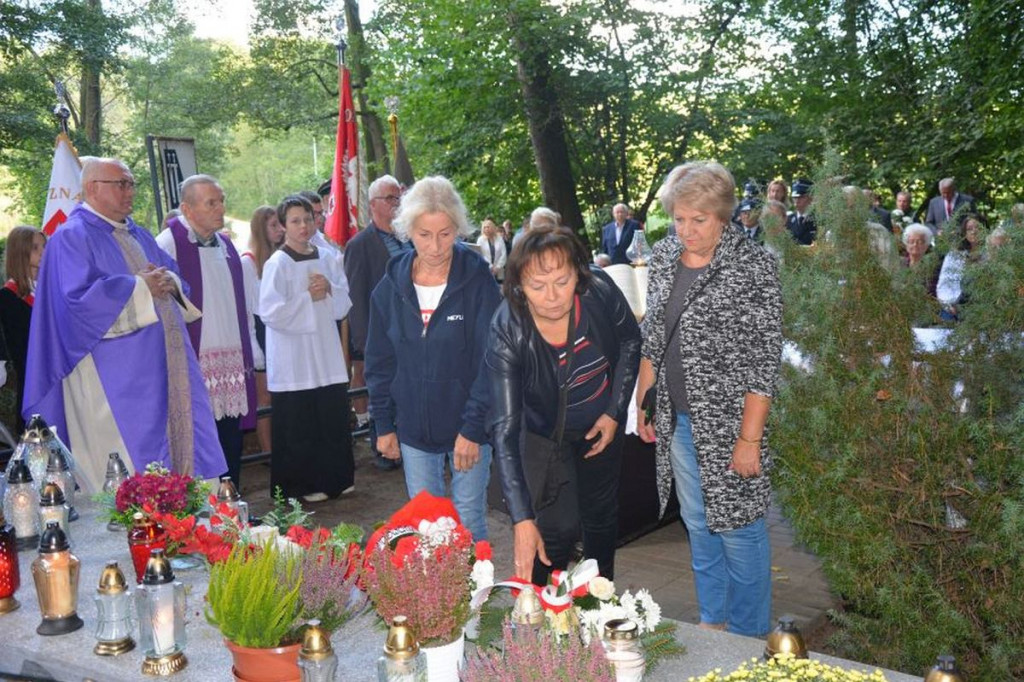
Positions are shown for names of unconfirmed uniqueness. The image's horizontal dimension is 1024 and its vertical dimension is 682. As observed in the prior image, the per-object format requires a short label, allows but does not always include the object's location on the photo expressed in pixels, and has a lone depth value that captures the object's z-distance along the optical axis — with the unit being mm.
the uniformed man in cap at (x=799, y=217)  8391
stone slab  2414
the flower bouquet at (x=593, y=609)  2189
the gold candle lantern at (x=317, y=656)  2154
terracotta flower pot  2256
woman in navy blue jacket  3811
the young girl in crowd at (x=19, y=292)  6547
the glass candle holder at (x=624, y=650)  2068
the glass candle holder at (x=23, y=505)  3617
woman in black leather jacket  3199
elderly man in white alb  6066
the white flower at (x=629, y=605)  2236
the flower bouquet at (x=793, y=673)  1864
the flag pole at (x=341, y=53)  8508
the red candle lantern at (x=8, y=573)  3016
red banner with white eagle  8883
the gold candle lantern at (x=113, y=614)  2613
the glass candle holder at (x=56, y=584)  2771
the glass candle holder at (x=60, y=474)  3945
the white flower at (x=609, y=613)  2207
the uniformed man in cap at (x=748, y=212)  4267
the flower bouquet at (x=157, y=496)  3352
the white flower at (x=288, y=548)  2521
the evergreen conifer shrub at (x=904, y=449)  3186
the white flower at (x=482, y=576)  2400
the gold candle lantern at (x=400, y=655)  2049
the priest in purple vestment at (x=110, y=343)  5094
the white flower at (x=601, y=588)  2254
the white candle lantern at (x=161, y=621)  2488
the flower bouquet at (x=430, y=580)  2184
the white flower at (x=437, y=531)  2361
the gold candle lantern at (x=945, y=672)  1911
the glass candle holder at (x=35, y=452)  4086
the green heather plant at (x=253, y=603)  2264
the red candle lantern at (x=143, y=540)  3121
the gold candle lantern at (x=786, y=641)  2084
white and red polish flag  8336
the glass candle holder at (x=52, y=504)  3477
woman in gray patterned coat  3385
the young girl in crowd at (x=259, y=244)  7039
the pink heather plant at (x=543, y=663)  1932
